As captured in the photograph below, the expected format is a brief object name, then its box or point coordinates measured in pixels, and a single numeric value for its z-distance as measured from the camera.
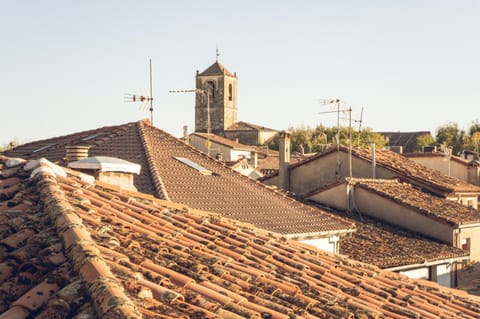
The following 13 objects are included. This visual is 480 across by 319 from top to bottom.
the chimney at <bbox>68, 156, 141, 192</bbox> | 9.56
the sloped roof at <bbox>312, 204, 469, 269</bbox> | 17.27
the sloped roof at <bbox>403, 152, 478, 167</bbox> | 35.16
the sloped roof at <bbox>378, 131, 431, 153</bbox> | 87.10
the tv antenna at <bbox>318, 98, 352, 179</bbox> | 24.85
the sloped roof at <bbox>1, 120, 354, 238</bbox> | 14.05
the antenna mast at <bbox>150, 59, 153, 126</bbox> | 19.28
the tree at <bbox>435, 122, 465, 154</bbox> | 78.50
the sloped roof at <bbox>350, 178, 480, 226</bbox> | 21.52
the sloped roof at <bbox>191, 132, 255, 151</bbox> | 70.99
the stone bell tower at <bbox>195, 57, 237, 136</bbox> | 102.25
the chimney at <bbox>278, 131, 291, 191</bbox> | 25.83
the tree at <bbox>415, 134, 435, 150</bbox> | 82.30
